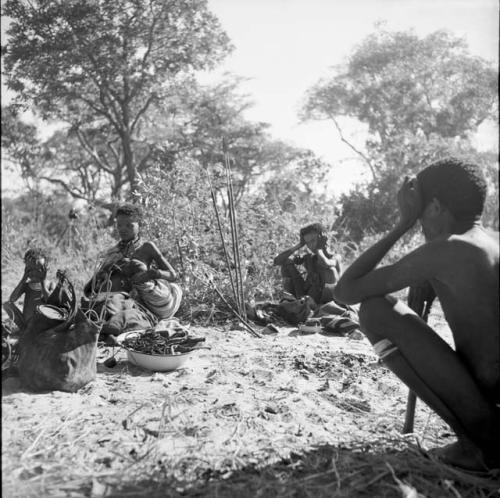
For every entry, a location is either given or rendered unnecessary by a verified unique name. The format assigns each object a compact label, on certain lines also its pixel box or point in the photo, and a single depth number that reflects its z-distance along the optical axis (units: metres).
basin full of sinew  3.23
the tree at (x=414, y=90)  17.56
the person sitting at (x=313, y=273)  5.73
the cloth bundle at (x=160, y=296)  4.54
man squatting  1.85
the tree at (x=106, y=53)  10.50
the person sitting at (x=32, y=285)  3.77
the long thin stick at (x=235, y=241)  4.71
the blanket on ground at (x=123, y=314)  4.04
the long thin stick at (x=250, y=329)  4.76
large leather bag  2.70
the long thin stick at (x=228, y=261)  4.91
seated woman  4.57
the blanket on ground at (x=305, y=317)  5.04
